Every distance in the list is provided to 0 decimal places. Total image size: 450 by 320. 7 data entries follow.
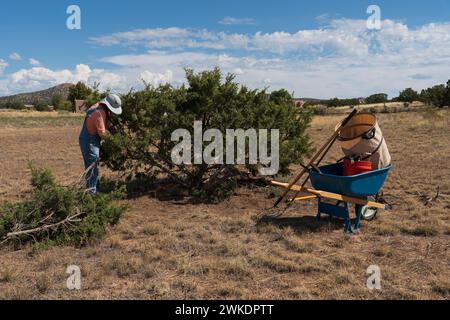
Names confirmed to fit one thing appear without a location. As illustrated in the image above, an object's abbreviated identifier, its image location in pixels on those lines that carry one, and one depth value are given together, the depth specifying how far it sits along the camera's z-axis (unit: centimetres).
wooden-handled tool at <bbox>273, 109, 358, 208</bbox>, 687
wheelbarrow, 635
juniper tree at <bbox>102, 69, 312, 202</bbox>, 825
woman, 769
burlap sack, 687
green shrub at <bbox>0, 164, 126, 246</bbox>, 588
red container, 677
